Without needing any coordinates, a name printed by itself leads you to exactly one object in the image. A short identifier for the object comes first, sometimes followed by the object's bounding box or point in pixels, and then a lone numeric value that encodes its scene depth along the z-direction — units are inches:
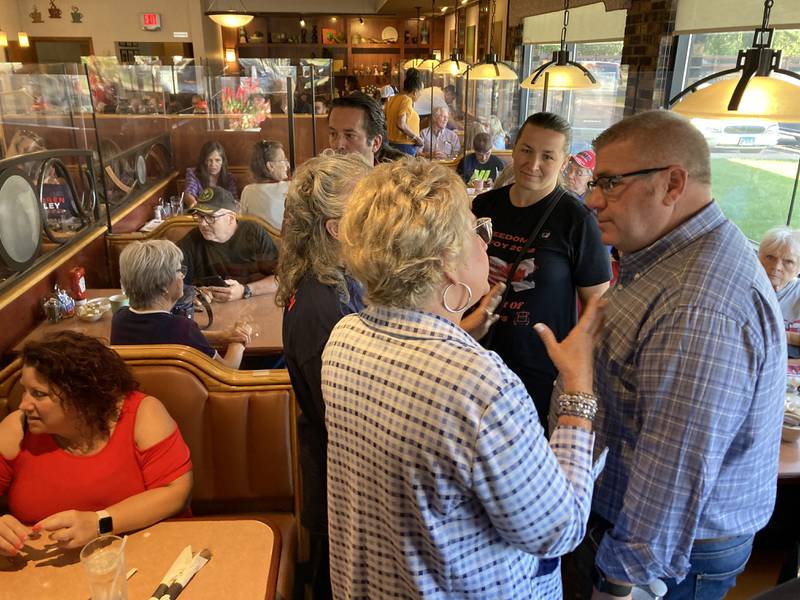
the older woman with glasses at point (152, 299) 81.4
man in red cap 150.2
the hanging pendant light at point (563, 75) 140.4
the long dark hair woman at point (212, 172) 199.2
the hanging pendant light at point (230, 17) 323.7
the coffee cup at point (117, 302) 106.7
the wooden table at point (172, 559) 49.6
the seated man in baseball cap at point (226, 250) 120.0
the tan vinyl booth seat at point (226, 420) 71.9
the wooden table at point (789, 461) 66.6
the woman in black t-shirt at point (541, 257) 76.2
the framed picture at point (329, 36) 552.1
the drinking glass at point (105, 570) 46.3
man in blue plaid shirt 40.0
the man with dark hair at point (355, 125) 97.5
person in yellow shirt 234.7
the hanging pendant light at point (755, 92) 61.4
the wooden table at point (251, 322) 97.3
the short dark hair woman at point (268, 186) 150.4
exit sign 448.8
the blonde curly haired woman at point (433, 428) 33.8
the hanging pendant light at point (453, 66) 228.9
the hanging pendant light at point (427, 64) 294.1
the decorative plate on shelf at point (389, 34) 559.2
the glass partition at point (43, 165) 104.0
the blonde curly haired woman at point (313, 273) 52.2
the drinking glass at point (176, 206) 196.4
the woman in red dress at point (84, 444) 58.7
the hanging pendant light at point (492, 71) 173.9
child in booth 209.6
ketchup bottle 116.4
